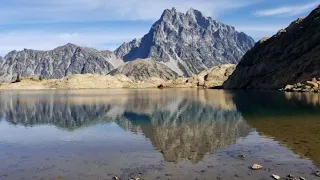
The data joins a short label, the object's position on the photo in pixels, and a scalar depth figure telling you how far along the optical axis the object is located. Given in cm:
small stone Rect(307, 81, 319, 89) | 11934
